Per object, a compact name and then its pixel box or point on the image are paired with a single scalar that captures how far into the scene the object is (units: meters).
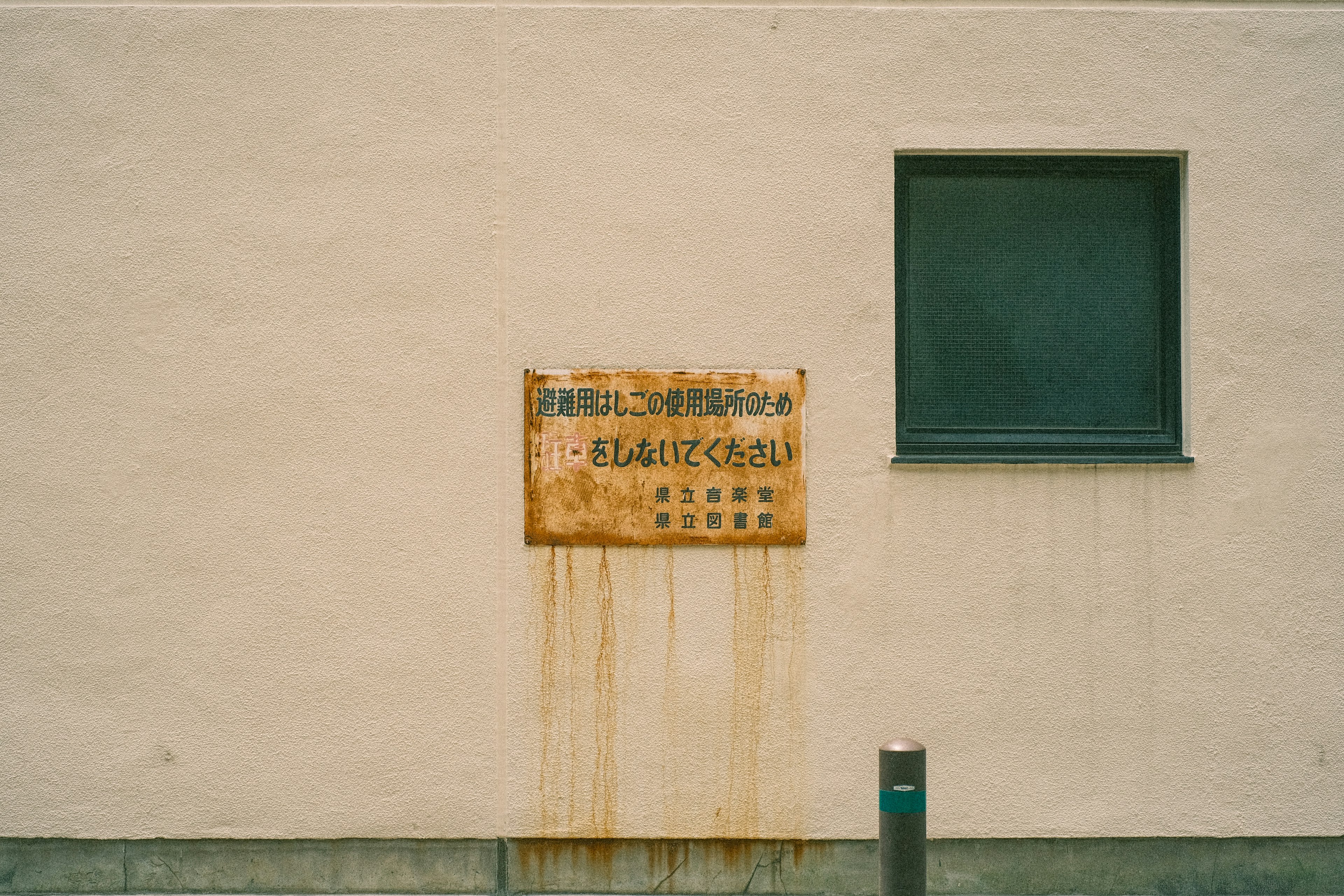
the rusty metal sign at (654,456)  4.72
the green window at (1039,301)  4.91
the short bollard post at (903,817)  3.19
